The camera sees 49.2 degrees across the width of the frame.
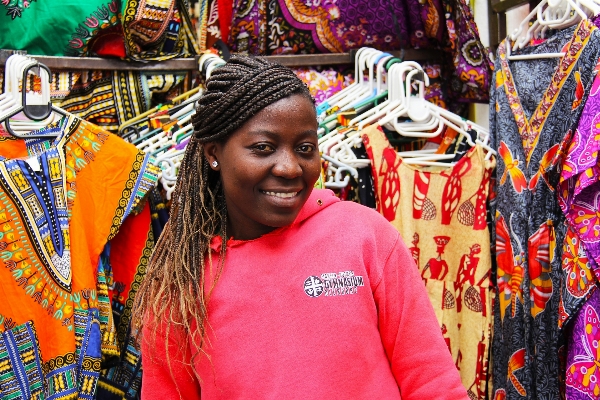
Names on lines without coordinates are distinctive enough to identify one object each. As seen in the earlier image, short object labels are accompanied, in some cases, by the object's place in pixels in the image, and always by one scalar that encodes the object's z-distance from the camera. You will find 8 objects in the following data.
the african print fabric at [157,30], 1.89
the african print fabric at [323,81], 2.07
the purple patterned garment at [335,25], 2.03
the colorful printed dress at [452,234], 1.74
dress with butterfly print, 1.58
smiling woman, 1.06
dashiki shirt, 1.50
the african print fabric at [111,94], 1.96
